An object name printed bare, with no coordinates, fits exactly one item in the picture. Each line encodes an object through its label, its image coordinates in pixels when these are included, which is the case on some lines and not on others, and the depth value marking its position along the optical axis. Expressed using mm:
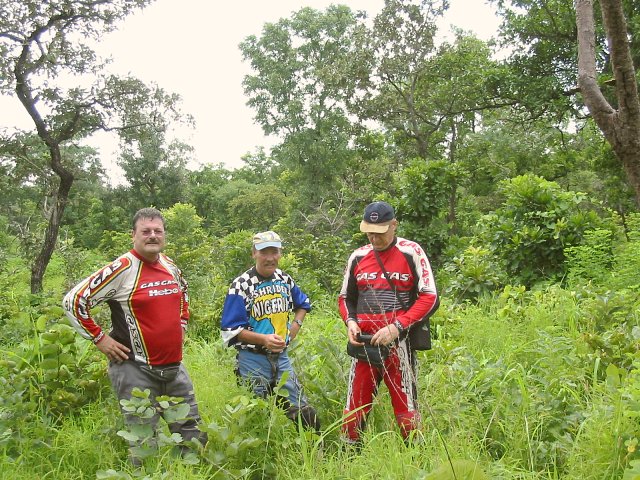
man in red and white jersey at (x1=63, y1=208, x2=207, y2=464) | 2943
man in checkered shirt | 3240
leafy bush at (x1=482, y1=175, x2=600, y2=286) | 7605
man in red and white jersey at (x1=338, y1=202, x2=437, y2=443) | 3055
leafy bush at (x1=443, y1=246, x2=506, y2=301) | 7180
